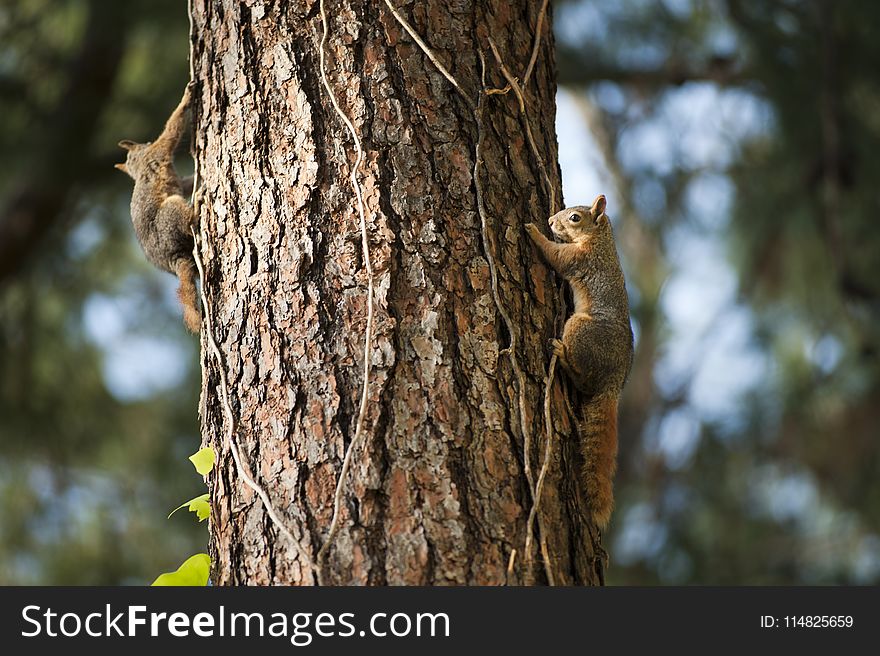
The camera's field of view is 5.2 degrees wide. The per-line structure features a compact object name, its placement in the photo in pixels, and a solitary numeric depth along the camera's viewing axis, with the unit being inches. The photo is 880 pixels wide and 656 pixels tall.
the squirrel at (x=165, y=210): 422.3
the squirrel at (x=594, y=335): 410.2
